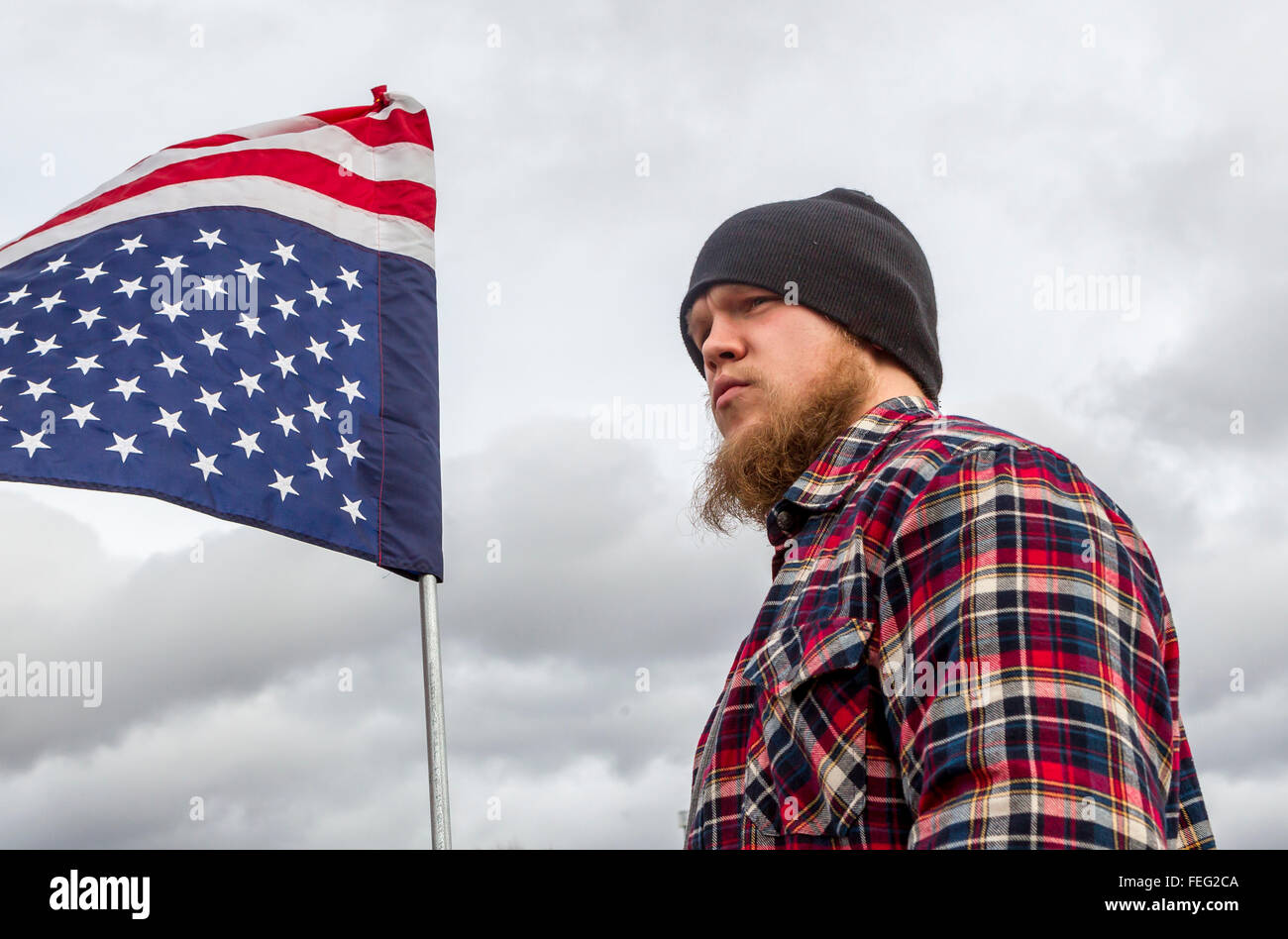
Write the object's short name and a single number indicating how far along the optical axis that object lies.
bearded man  1.80
